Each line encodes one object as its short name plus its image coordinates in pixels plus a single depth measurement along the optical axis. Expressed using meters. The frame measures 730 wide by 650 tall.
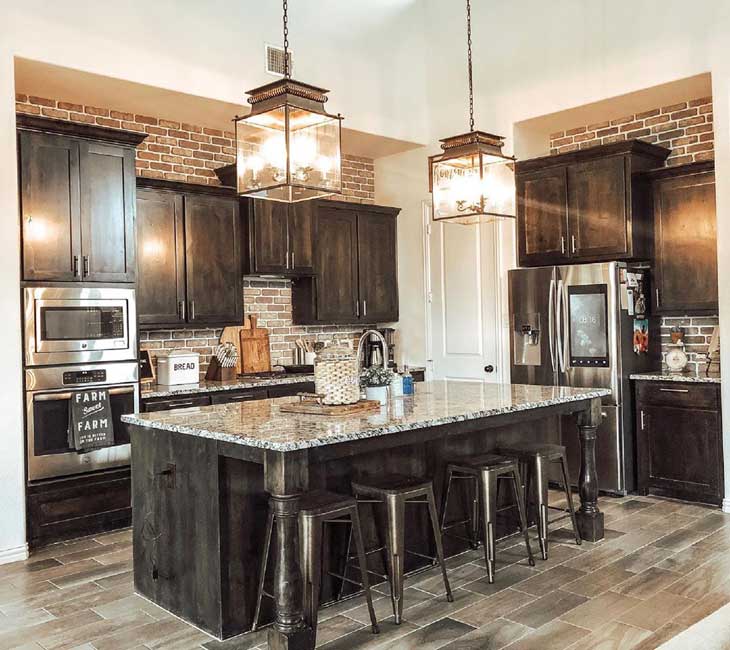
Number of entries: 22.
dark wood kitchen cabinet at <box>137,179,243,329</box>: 5.62
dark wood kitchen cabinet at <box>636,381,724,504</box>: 5.32
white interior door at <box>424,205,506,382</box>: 6.64
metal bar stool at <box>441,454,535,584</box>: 3.92
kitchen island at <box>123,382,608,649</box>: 3.04
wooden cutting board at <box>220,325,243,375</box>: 6.38
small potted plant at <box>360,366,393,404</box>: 4.14
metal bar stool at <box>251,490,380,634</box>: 3.20
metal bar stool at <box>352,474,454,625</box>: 3.45
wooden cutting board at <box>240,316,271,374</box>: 6.48
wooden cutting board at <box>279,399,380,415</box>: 3.70
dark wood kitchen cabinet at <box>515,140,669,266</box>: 5.81
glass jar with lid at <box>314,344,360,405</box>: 3.81
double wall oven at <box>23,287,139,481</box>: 4.68
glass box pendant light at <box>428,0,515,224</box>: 4.02
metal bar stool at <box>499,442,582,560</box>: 4.22
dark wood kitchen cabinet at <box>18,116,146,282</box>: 4.71
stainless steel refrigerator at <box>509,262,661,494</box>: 5.70
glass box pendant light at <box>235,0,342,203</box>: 3.25
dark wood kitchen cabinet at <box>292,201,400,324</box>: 6.81
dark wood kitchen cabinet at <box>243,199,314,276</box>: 6.18
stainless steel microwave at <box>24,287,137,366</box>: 4.68
